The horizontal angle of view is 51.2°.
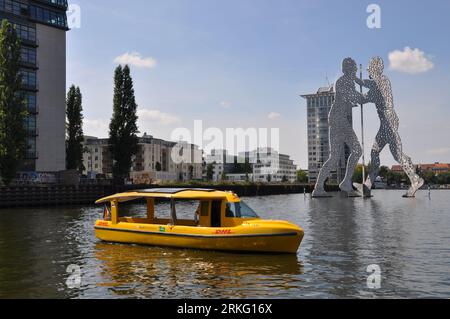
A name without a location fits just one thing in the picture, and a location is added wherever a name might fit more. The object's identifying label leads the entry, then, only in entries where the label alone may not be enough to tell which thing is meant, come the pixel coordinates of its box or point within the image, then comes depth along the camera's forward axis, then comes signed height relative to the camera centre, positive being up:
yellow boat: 21.98 -2.72
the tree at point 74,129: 87.06 +8.76
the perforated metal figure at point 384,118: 85.12 +9.82
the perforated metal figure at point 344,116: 84.31 +10.21
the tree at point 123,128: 83.38 +8.46
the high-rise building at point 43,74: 77.00 +17.44
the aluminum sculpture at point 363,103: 84.50 +10.03
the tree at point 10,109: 61.25 +9.05
